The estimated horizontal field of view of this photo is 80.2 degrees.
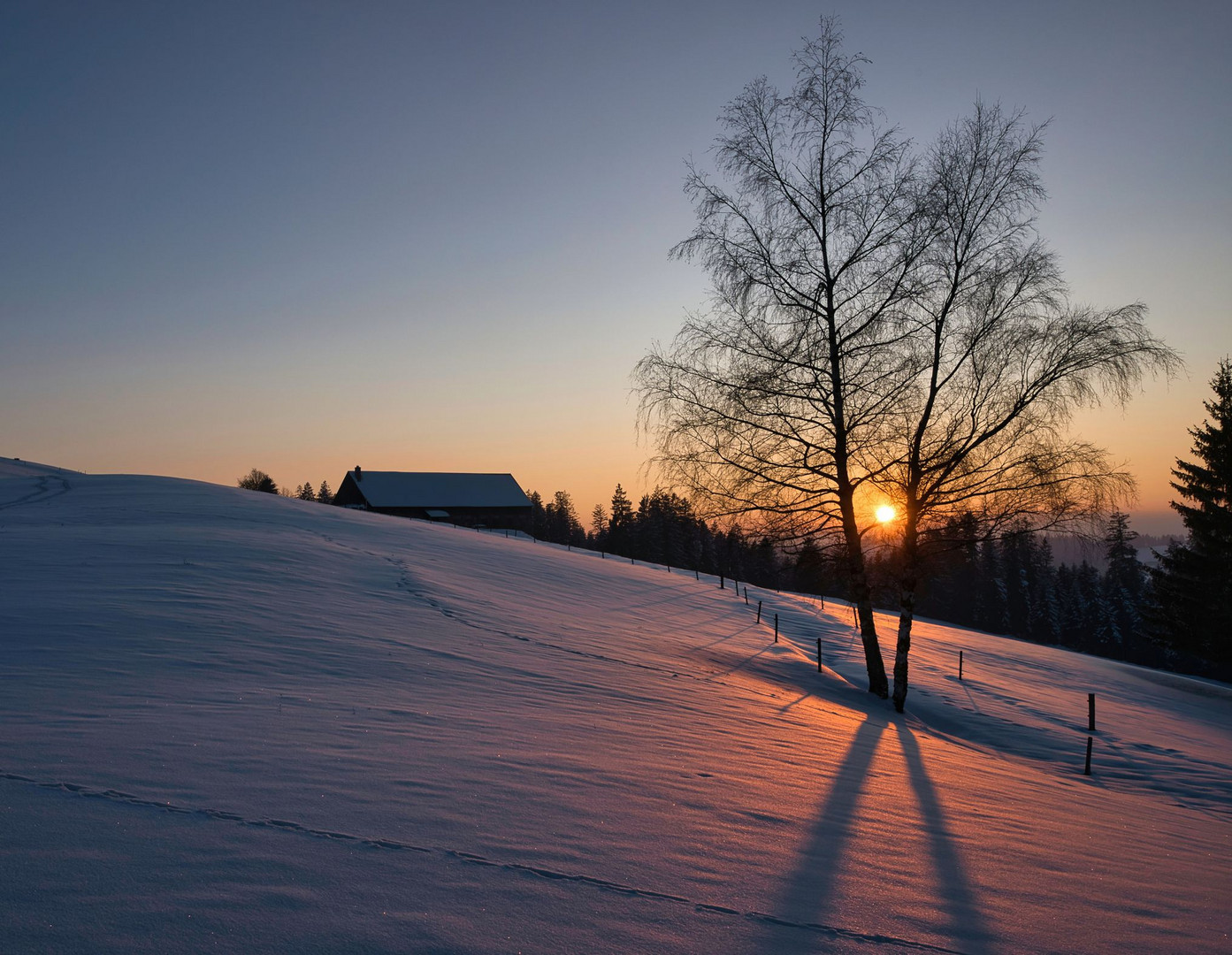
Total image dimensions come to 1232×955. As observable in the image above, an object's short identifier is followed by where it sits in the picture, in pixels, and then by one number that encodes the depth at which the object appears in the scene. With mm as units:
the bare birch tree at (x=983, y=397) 13719
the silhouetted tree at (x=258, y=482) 81562
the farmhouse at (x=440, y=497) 64500
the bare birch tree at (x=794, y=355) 14047
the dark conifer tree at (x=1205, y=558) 31547
